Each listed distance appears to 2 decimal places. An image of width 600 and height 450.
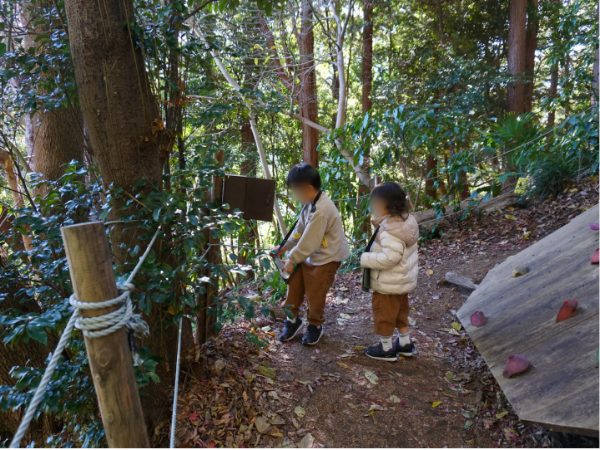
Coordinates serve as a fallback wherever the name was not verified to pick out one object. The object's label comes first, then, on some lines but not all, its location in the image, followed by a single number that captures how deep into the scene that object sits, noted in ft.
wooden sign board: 9.58
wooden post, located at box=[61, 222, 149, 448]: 4.31
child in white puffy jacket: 9.85
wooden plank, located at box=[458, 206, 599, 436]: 6.36
